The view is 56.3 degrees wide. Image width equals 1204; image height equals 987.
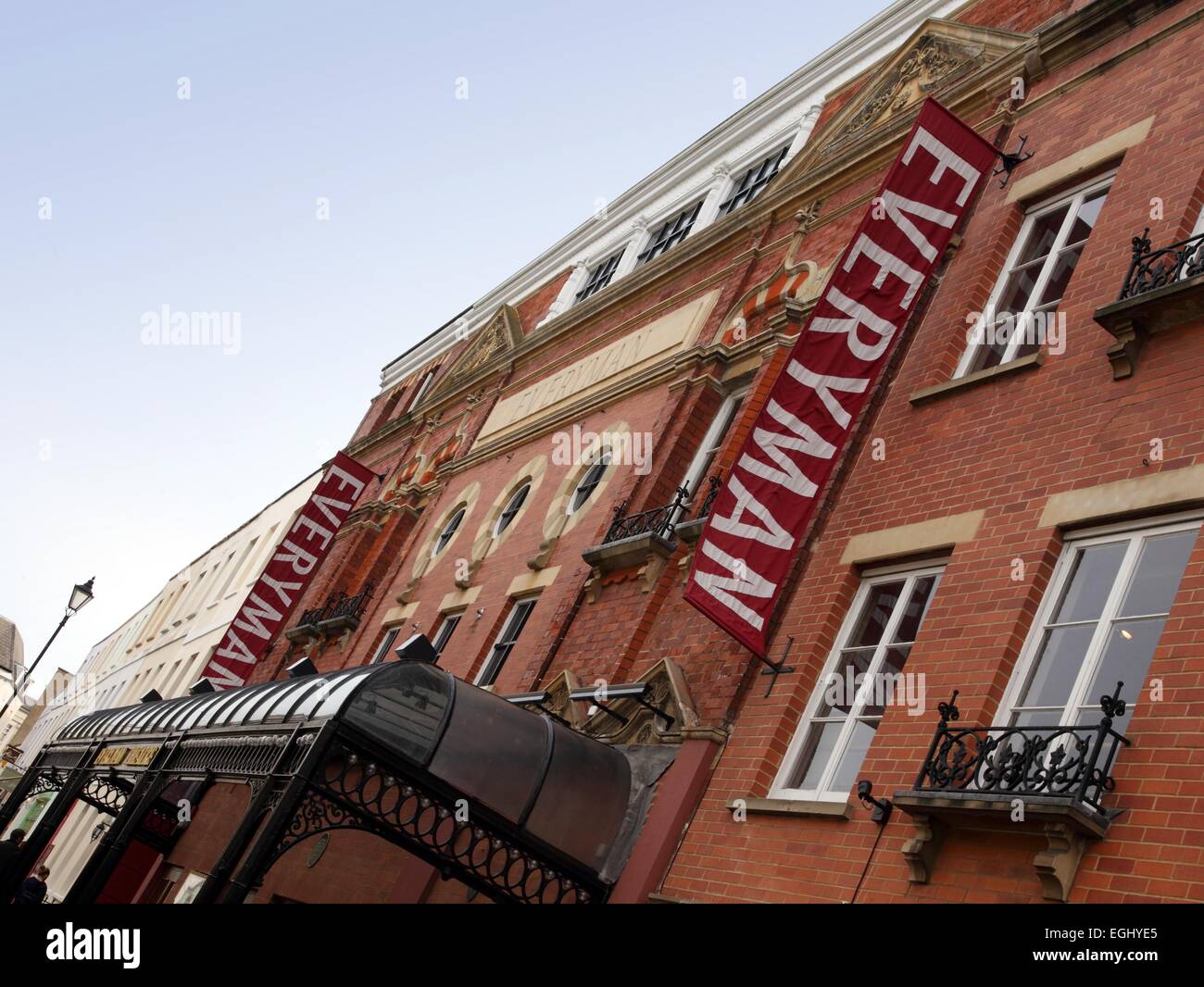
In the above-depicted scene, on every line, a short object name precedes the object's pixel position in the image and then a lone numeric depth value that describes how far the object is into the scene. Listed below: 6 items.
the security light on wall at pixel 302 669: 12.39
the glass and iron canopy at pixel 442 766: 9.55
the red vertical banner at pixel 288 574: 24.47
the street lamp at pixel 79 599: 34.81
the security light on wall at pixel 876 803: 7.96
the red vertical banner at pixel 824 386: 9.83
